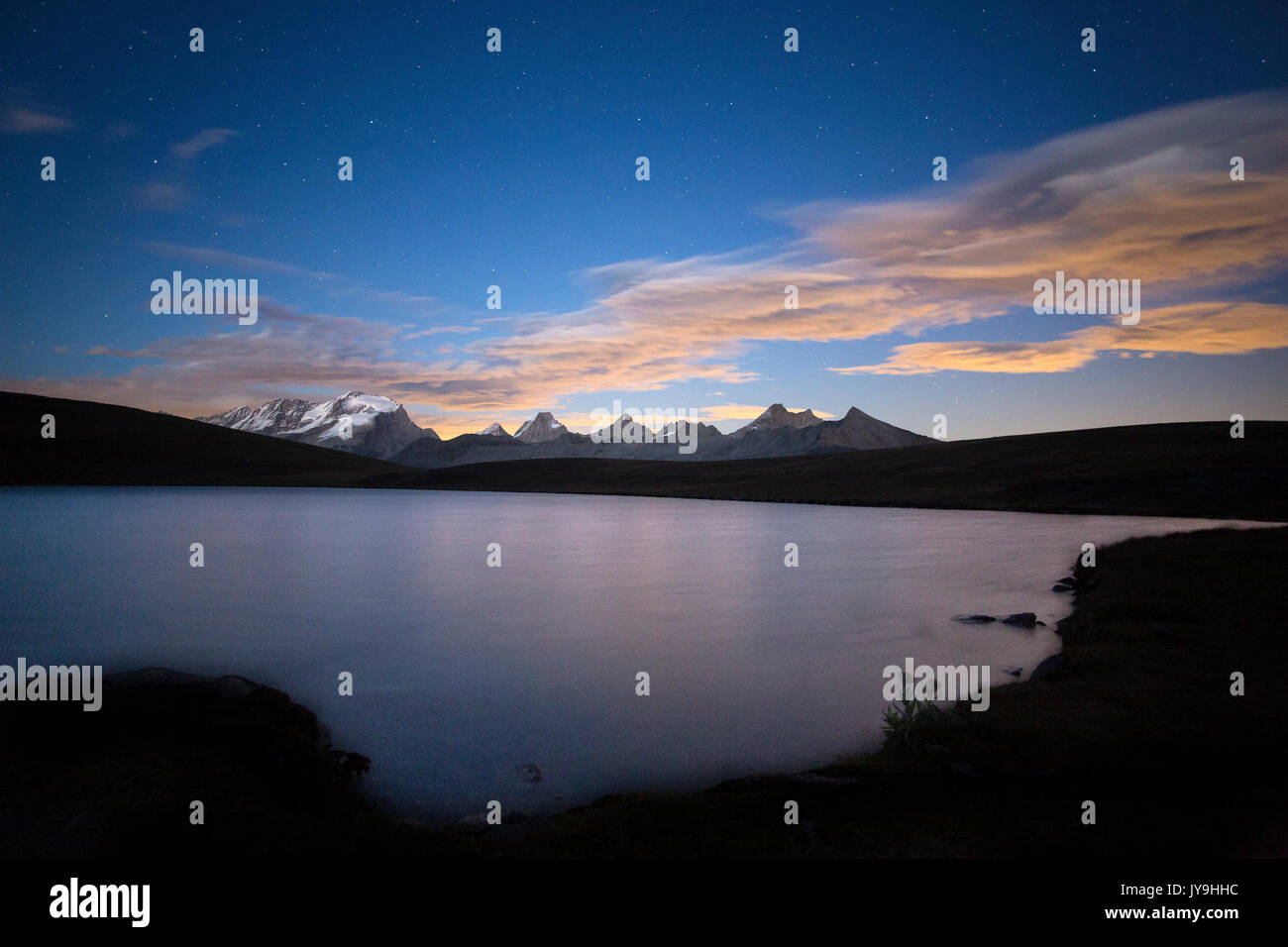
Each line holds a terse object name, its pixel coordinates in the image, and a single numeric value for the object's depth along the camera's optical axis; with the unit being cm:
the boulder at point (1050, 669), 1691
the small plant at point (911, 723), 1246
